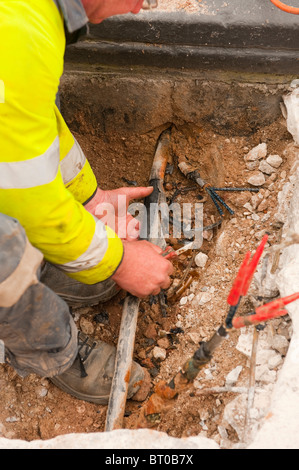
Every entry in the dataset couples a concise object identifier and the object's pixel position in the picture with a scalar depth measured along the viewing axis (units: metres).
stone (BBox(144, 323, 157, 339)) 2.14
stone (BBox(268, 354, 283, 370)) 1.54
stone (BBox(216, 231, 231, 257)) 2.22
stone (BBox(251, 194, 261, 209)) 2.32
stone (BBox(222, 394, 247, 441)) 1.46
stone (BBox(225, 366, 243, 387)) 1.63
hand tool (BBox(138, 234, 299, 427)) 1.19
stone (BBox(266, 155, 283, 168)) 2.35
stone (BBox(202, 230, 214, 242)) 2.51
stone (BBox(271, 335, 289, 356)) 1.56
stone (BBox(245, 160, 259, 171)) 2.45
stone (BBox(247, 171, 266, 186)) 2.37
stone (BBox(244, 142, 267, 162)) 2.42
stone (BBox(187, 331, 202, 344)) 1.96
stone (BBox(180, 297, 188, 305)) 2.19
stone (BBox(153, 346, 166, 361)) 2.04
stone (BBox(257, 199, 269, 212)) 2.27
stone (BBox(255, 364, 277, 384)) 1.52
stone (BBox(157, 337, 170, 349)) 2.07
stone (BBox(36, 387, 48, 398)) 1.96
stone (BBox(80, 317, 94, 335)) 2.20
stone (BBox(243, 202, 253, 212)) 2.33
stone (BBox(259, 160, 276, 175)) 2.37
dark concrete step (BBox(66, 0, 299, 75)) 2.12
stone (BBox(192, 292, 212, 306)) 2.08
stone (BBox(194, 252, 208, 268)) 2.33
